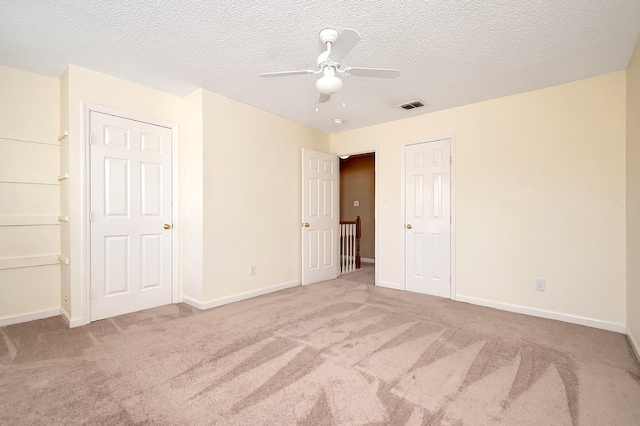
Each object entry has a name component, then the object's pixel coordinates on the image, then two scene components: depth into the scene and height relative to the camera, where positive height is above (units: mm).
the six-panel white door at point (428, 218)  3902 -82
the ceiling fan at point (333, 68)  1987 +1076
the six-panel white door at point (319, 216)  4543 -66
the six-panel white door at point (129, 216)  3012 -36
